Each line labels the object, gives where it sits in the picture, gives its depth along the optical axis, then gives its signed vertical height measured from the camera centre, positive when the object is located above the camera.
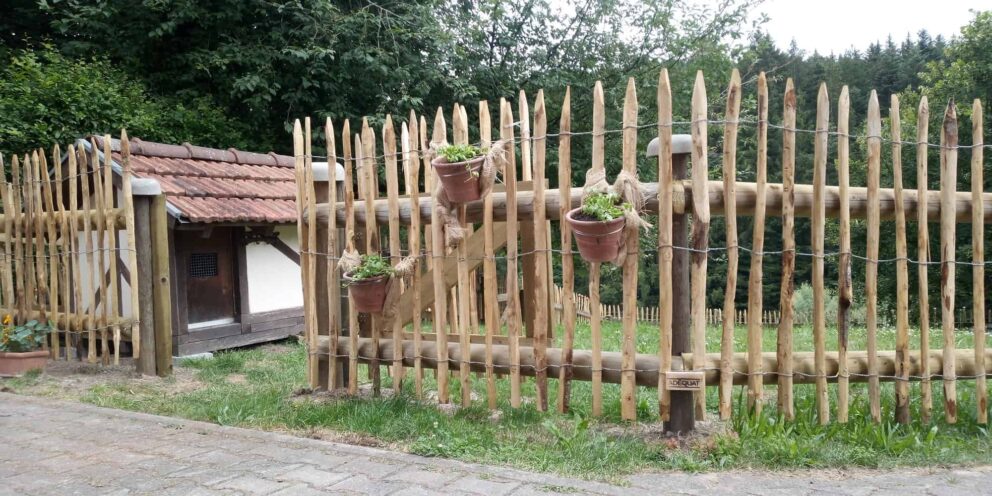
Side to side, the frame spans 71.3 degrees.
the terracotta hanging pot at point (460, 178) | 4.21 +0.33
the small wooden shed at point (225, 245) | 7.93 -0.07
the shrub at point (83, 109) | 10.23 +2.24
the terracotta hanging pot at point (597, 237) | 3.71 -0.05
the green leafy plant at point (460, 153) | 4.24 +0.49
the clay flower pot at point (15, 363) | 6.54 -1.09
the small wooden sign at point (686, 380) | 3.87 -0.87
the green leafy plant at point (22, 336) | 6.64 -0.86
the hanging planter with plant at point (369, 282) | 4.65 -0.31
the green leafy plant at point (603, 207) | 3.73 +0.11
